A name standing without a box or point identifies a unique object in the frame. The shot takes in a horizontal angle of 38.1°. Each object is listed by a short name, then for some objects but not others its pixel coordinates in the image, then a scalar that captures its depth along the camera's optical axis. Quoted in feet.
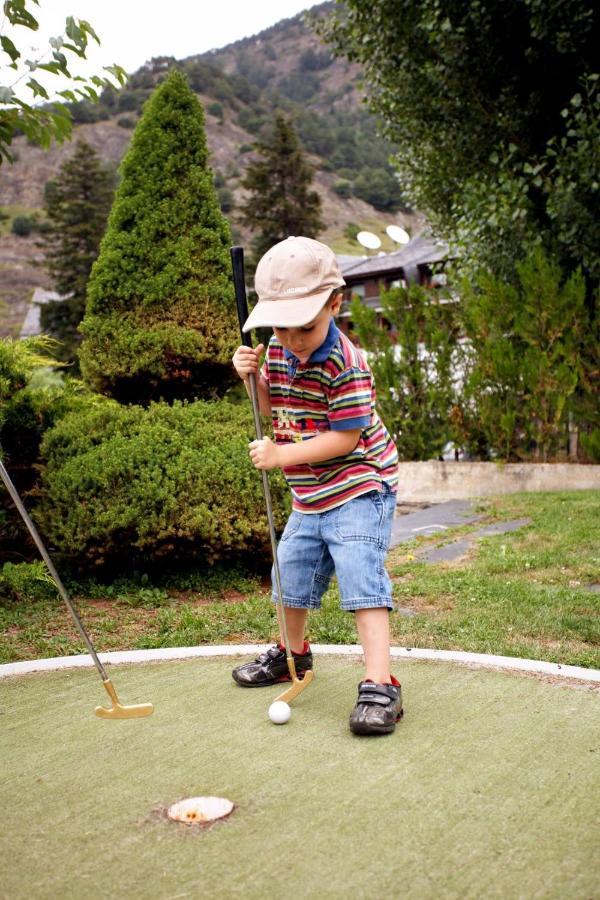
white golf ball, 9.17
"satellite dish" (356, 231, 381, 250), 81.25
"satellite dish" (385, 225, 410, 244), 80.59
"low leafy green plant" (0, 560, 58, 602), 16.16
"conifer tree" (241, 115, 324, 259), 120.06
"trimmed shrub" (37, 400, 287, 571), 16.75
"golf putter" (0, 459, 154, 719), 8.28
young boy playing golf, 9.20
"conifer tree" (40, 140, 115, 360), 120.38
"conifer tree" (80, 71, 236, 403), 18.78
